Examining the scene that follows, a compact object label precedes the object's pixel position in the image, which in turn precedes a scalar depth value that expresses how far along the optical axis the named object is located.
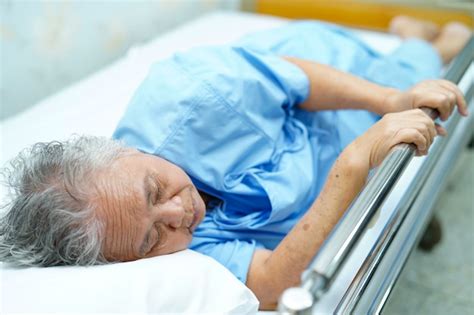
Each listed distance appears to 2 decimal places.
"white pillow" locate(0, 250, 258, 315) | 0.80
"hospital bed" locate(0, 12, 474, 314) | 0.66
